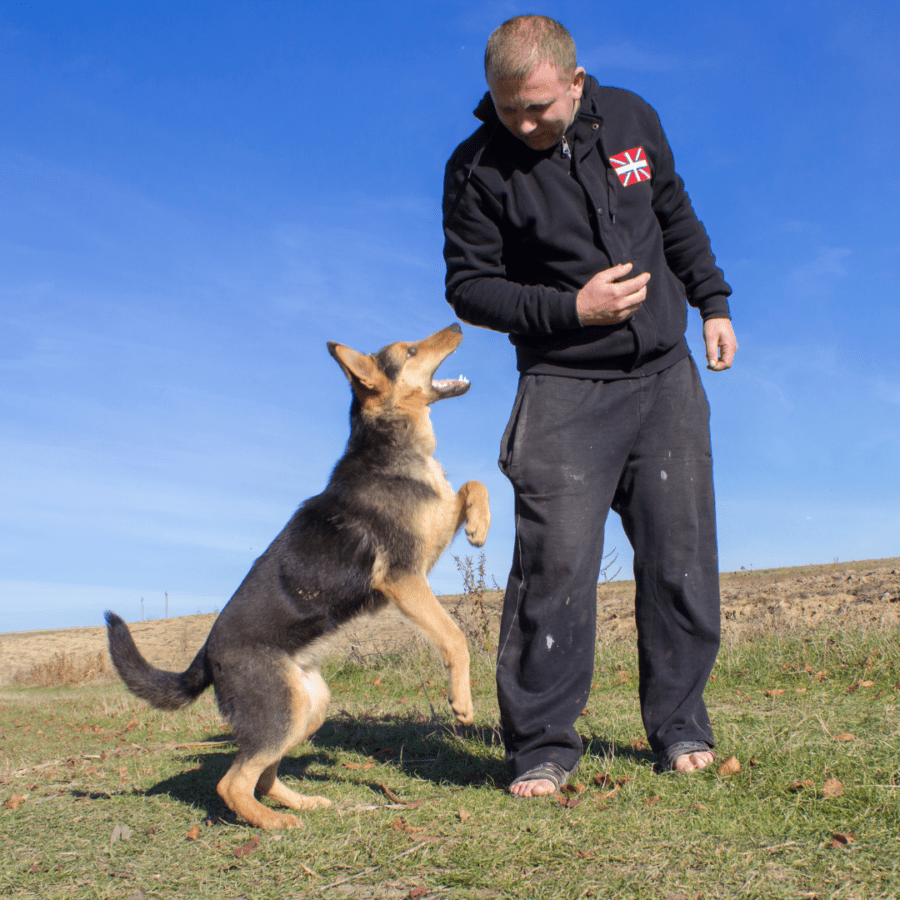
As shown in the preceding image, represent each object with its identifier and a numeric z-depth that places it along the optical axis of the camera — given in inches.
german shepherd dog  139.8
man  132.2
